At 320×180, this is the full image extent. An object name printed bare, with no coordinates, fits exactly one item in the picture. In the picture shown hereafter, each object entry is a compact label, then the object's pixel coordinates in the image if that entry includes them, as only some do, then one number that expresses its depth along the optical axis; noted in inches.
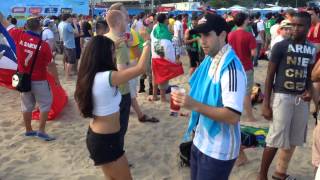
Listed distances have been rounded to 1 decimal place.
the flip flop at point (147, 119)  212.8
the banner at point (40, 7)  571.9
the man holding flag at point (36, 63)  178.7
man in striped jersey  75.3
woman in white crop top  99.9
